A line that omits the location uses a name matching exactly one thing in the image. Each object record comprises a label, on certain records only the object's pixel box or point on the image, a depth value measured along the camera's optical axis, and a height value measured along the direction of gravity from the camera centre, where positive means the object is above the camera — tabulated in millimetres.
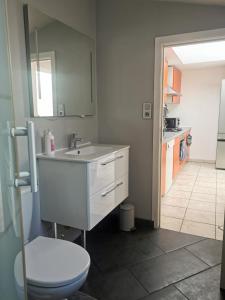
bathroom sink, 2252 -330
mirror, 1804 +442
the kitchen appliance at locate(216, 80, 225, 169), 5012 -459
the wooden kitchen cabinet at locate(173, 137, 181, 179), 4254 -751
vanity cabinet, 1800 -578
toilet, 1224 -829
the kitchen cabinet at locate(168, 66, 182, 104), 4812 +683
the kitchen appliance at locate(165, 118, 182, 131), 5238 -165
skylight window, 3734 +1085
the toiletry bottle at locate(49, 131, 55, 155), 1976 -212
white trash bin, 2568 -1094
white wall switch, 2500 +65
